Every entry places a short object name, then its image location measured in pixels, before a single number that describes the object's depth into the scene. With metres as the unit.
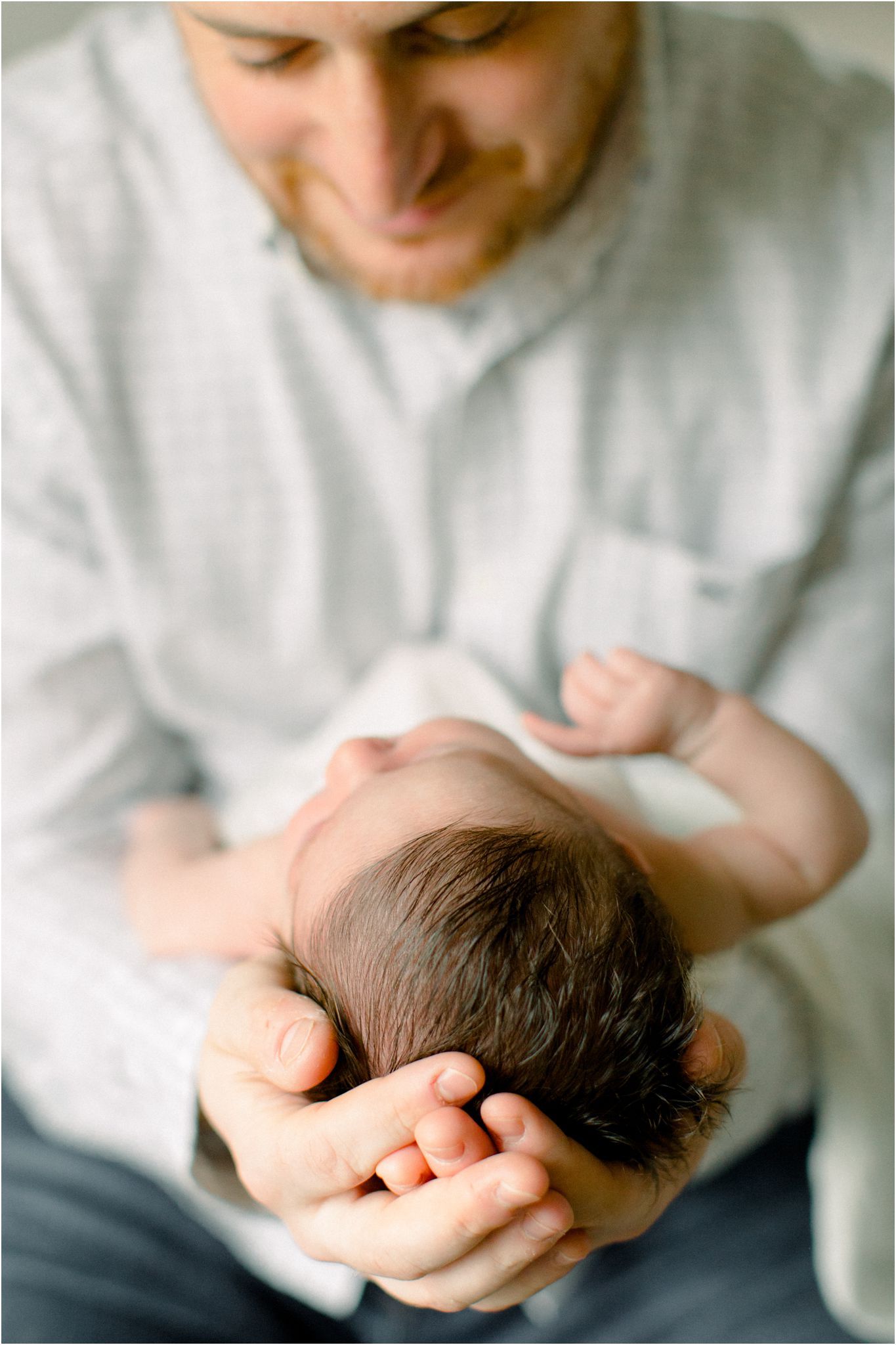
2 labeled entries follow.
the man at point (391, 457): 0.86
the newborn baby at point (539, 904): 0.55
